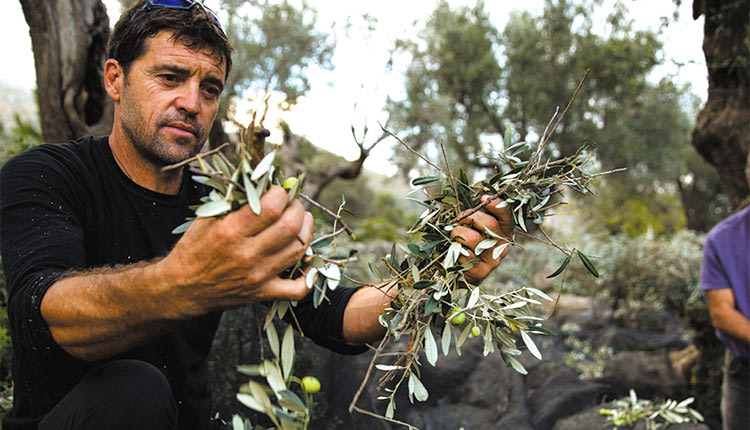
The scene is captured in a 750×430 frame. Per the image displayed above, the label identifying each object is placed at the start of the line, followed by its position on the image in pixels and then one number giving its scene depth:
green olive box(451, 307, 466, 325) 1.36
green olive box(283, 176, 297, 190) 1.11
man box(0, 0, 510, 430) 1.07
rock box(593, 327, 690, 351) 5.95
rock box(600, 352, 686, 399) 4.28
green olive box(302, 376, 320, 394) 1.06
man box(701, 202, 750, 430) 2.92
